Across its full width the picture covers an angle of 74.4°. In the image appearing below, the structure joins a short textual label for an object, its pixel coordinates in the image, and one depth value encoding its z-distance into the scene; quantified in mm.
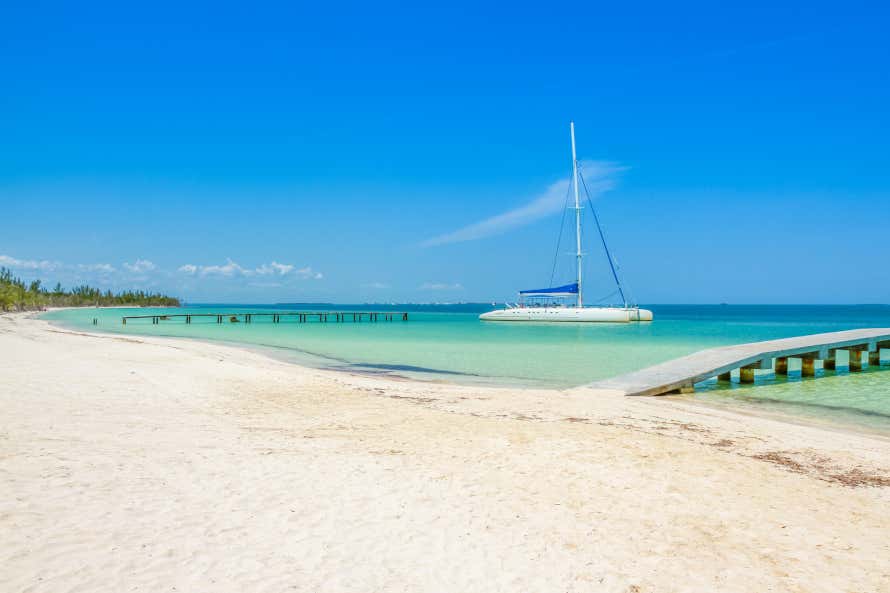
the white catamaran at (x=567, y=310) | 56219
